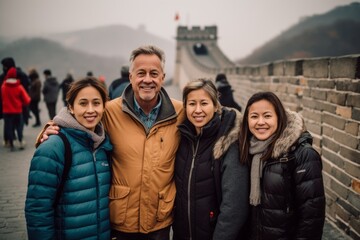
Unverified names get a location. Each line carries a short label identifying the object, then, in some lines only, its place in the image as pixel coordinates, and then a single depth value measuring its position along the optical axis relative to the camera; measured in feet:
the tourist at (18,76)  22.38
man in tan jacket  7.33
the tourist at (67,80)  36.50
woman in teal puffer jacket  6.26
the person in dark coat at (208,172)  6.86
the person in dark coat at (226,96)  20.12
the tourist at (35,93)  30.68
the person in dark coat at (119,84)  18.17
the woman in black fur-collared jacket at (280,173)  6.48
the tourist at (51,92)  30.60
